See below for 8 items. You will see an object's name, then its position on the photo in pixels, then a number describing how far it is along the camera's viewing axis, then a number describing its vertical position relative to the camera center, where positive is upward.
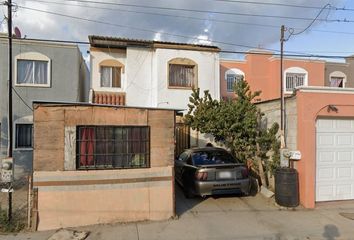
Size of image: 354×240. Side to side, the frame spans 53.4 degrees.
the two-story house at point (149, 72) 18.14 +2.47
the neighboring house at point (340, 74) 24.83 +3.27
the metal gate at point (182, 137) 16.33 -0.83
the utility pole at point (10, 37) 8.53 +2.02
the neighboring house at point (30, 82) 15.63 +1.72
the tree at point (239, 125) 11.27 -0.18
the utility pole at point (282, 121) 10.73 -0.04
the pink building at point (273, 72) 22.98 +3.12
